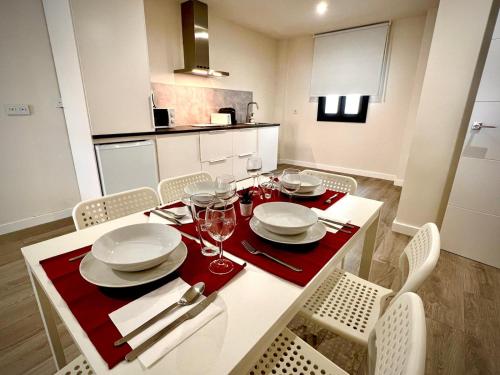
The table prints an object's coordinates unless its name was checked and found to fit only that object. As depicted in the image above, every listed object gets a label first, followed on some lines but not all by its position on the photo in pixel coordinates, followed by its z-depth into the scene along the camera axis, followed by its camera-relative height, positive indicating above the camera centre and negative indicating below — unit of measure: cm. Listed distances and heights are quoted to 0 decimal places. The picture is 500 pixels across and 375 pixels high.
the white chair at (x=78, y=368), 73 -72
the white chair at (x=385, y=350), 46 -52
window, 430 +16
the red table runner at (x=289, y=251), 71 -42
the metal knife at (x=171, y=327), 47 -43
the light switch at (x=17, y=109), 218 +3
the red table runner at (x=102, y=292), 50 -43
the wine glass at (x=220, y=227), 72 -31
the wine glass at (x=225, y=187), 112 -33
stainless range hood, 310 +96
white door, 178 -49
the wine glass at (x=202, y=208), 80 -35
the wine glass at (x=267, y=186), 131 -37
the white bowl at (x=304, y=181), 132 -34
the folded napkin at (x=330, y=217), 96 -41
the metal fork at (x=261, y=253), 72 -42
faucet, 459 +1
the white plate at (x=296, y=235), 82 -39
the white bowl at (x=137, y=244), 68 -38
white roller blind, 387 +89
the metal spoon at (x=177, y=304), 50 -42
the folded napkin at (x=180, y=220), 101 -41
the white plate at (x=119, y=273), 62 -40
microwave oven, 289 -3
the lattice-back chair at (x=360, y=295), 75 -72
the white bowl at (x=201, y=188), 122 -35
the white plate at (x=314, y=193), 128 -38
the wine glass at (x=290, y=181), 121 -32
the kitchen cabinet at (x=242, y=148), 359 -46
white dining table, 46 -44
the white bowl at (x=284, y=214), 92 -36
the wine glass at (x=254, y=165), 133 -25
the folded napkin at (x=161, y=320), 48 -43
